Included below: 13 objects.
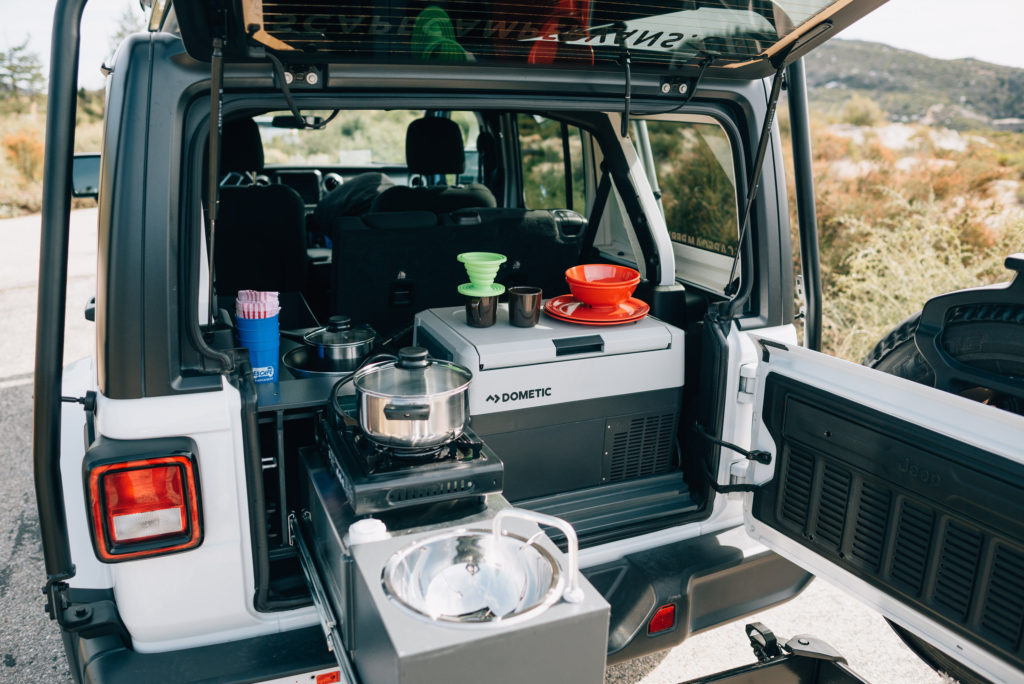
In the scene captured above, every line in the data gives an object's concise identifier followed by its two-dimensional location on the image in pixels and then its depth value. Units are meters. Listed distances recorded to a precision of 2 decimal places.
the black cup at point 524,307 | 2.23
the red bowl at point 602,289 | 2.28
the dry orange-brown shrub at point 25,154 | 16.50
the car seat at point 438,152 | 4.14
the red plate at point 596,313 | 2.27
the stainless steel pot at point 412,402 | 1.55
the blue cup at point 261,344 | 1.93
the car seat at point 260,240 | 3.54
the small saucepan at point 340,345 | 2.06
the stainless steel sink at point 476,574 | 1.31
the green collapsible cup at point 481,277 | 2.21
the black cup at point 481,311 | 2.22
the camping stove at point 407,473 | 1.52
